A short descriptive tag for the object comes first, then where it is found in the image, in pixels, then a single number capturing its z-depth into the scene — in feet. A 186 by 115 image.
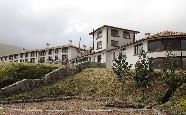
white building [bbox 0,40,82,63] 362.53
